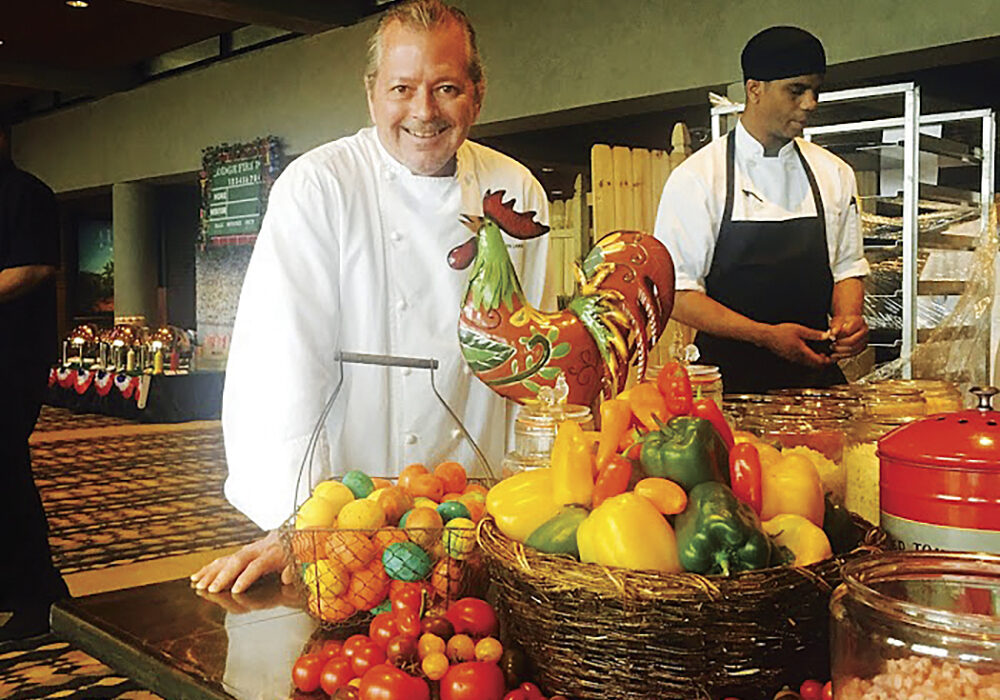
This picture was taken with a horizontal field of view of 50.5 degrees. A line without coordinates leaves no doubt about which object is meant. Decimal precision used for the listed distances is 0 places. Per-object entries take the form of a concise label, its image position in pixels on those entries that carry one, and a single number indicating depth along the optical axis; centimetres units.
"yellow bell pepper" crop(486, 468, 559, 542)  105
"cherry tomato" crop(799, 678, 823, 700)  90
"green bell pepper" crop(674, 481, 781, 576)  91
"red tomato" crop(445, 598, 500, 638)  106
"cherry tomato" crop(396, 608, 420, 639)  104
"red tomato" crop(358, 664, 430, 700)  94
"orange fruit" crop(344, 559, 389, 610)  115
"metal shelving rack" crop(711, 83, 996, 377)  369
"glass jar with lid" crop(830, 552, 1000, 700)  66
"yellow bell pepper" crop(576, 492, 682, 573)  92
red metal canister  94
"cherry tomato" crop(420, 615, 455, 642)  103
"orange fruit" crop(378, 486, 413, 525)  122
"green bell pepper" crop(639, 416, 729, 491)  98
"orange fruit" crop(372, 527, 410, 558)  115
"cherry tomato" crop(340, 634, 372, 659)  103
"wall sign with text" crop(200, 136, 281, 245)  876
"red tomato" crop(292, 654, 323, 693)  103
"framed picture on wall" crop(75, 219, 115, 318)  1569
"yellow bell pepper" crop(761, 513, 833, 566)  96
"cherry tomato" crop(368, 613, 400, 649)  105
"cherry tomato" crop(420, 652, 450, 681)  98
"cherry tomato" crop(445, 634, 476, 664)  101
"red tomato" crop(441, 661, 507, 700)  95
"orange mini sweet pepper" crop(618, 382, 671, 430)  112
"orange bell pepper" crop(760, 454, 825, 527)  104
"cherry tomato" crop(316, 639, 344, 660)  105
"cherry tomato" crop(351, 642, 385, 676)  101
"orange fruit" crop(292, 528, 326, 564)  116
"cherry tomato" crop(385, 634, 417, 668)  100
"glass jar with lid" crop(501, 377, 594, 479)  128
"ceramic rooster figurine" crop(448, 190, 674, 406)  137
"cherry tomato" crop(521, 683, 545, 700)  96
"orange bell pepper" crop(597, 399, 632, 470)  110
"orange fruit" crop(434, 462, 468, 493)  138
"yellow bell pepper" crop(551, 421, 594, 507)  103
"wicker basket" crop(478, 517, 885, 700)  89
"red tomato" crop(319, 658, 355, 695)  102
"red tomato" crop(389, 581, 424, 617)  108
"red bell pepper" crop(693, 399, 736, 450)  110
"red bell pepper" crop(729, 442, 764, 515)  102
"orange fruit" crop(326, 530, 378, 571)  115
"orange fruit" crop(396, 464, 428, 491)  134
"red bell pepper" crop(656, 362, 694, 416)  112
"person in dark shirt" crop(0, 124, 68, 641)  338
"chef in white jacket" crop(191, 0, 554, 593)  174
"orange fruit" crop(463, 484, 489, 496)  139
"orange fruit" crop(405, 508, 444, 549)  115
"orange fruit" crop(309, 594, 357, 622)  117
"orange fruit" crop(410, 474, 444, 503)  132
